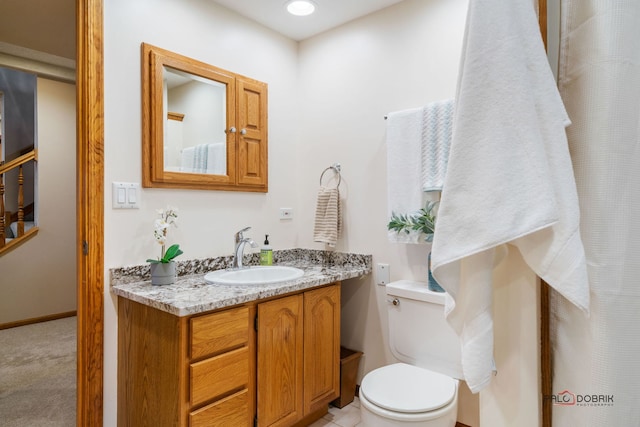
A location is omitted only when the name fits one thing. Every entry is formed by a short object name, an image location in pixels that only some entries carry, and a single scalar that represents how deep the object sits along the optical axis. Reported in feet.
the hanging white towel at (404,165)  6.31
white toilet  4.49
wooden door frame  5.17
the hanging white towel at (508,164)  1.71
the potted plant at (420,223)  5.99
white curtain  1.76
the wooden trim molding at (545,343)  2.00
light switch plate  5.54
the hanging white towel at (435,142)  5.95
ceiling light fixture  6.89
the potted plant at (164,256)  5.47
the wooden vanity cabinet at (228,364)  4.51
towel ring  7.80
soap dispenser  7.31
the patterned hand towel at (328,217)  7.44
